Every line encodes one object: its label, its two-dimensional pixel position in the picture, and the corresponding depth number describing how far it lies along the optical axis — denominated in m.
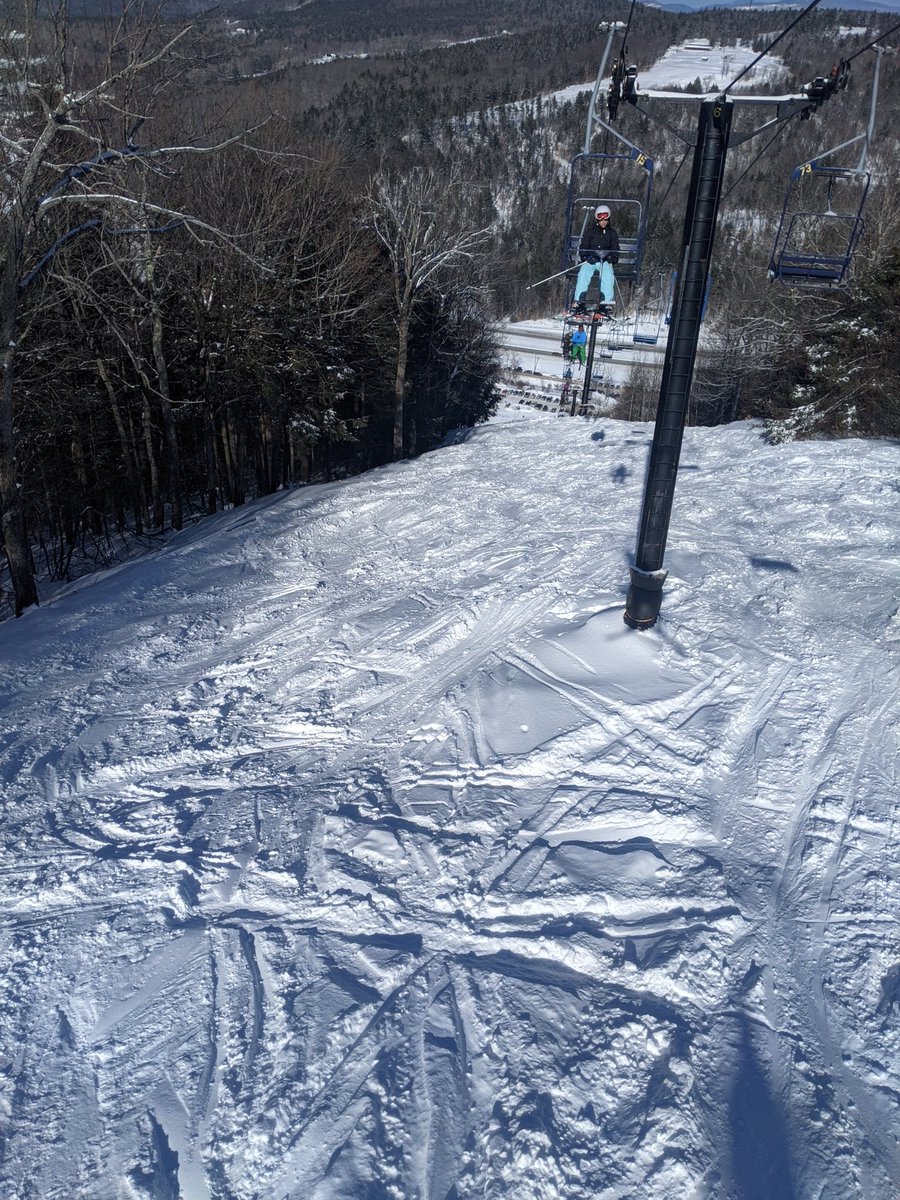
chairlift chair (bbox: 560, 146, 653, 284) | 7.41
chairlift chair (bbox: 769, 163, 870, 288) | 9.58
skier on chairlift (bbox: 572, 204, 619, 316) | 9.43
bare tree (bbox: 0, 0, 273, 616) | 7.86
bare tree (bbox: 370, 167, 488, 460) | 17.72
